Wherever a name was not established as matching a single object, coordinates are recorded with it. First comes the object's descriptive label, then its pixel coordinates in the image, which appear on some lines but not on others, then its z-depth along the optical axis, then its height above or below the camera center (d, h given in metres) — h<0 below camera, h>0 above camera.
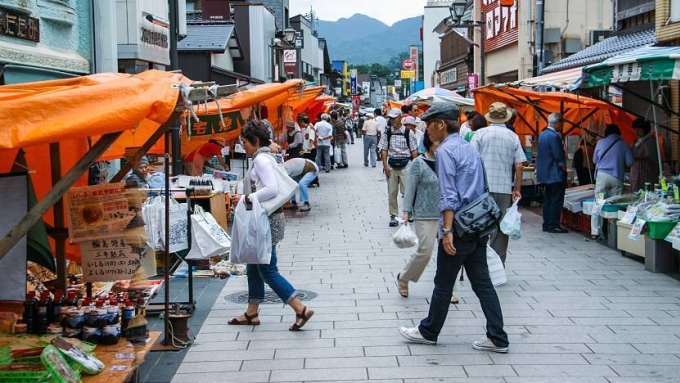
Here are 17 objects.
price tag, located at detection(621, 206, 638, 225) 10.42 -1.11
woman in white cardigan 7.04 -0.84
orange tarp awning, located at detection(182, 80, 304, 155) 11.13 +0.28
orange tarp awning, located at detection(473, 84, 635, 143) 13.98 +0.42
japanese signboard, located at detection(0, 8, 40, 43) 9.32 +1.36
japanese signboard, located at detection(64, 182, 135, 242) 5.85 -0.55
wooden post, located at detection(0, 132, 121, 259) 4.23 -0.39
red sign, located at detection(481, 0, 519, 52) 28.08 +4.08
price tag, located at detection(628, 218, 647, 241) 9.72 -1.21
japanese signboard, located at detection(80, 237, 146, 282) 6.02 -0.92
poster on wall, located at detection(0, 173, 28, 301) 5.16 -0.59
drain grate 8.51 -1.76
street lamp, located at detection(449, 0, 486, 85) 21.53 +3.25
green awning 8.45 +0.72
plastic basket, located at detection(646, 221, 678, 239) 9.41 -1.16
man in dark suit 12.75 -0.67
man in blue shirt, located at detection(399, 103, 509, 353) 6.29 -0.86
